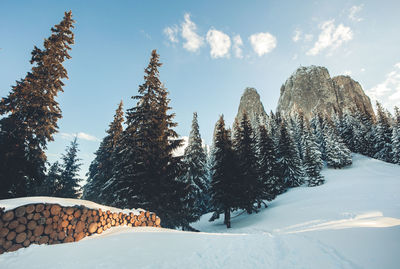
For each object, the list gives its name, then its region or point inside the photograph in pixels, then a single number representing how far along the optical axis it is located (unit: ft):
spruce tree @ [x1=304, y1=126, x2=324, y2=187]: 94.02
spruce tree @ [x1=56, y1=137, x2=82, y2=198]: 85.58
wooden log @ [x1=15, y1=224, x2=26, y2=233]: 15.45
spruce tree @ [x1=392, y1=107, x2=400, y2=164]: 117.63
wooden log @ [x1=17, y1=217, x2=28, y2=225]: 15.75
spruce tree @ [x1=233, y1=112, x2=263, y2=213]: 58.29
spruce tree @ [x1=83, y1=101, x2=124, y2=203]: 59.07
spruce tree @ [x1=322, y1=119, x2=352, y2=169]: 124.06
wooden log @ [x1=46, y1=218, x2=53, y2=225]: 17.32
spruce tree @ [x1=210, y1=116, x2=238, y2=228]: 57.57
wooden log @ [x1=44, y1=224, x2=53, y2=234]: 17.06
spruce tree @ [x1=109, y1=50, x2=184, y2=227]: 35.68
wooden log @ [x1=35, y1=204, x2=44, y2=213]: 16.92
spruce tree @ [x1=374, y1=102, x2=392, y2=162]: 137.18
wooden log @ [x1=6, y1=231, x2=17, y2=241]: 14.90
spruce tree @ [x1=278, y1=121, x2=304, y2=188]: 99.19
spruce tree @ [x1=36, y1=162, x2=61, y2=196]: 84.24
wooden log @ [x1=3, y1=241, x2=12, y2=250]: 14.58
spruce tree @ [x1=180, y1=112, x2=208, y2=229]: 79.20
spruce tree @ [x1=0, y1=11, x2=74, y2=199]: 31.68
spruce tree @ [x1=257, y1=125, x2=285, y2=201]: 84.87
